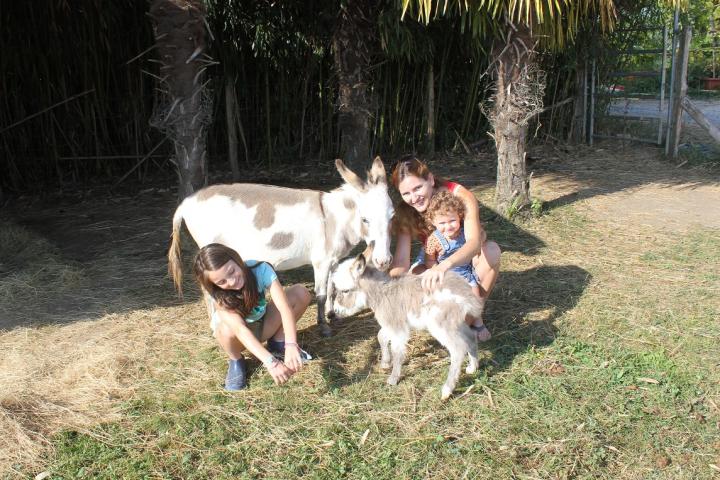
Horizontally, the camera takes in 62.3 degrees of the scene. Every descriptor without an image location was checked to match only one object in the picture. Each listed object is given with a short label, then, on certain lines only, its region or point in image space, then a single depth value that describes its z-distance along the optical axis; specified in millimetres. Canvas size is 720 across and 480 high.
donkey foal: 3186
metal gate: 9711
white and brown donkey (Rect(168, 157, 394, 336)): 3867
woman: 3520
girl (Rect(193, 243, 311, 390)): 3064
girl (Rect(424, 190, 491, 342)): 3592
